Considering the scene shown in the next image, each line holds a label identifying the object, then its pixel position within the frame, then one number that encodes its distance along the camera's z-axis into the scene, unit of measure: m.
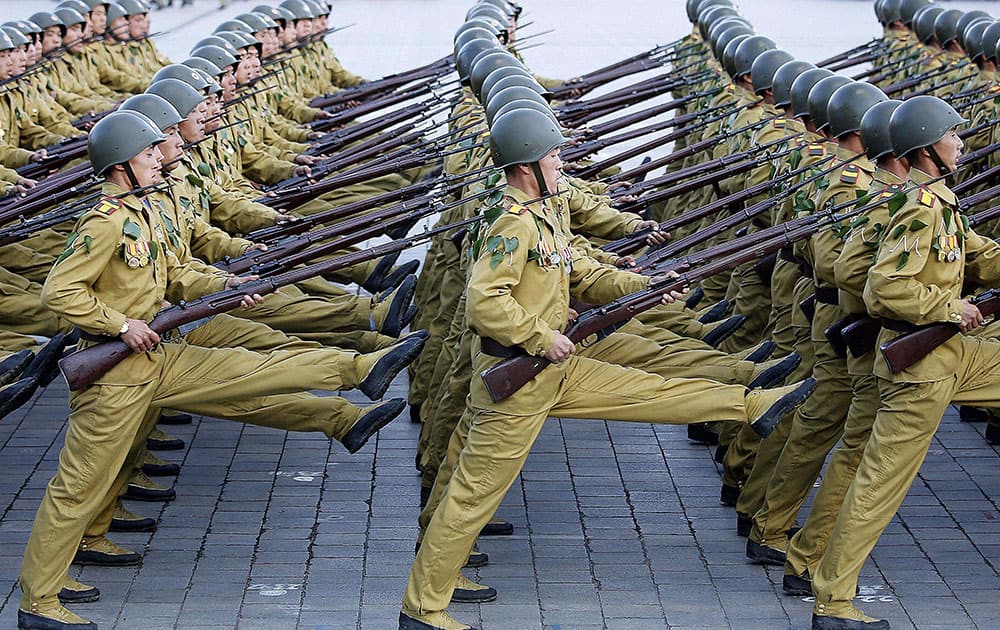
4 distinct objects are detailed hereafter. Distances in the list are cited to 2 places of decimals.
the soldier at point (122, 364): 12.69
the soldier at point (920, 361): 12.20
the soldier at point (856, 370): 12.90
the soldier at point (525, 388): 12.22
